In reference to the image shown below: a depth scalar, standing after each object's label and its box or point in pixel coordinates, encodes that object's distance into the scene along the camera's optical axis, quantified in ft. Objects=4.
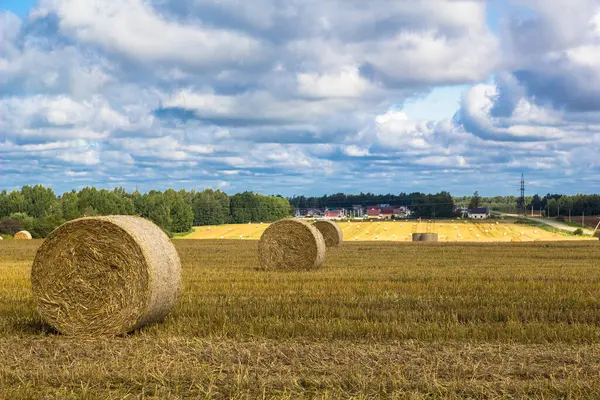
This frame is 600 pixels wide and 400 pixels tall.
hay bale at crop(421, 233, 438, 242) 162.09
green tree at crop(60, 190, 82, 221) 254.27
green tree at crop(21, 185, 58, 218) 332.84
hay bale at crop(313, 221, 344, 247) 117.91
